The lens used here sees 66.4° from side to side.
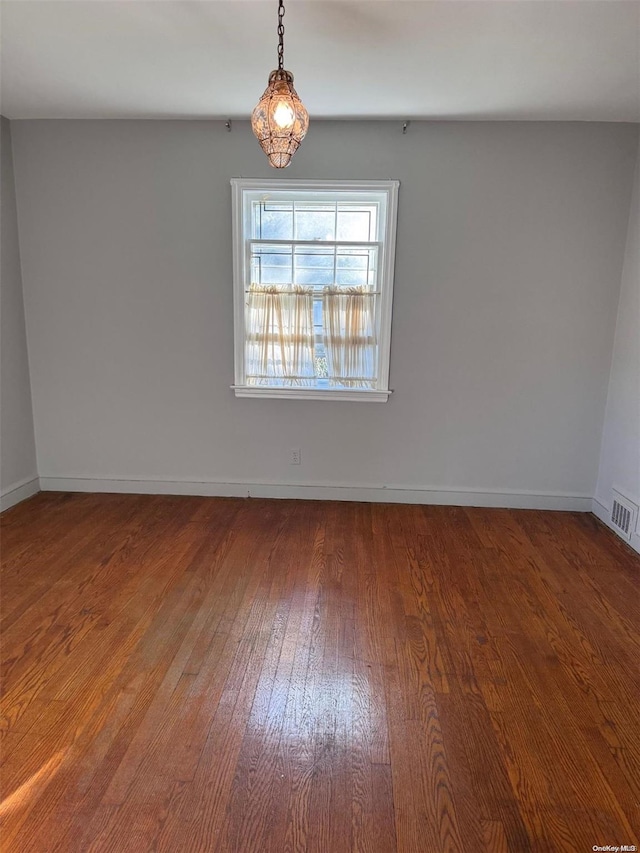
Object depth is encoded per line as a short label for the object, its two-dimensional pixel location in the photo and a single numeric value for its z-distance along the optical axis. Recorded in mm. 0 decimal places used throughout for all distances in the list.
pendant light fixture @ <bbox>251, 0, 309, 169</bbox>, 1654
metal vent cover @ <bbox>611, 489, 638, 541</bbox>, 3111
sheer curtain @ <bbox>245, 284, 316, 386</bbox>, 3467
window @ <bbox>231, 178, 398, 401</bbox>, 3377
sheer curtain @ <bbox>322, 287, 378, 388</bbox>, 3447
